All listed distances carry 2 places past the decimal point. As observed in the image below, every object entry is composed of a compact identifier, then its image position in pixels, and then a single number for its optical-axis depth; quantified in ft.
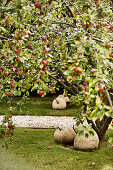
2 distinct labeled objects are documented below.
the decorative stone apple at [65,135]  19.11
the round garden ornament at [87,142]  17.49
